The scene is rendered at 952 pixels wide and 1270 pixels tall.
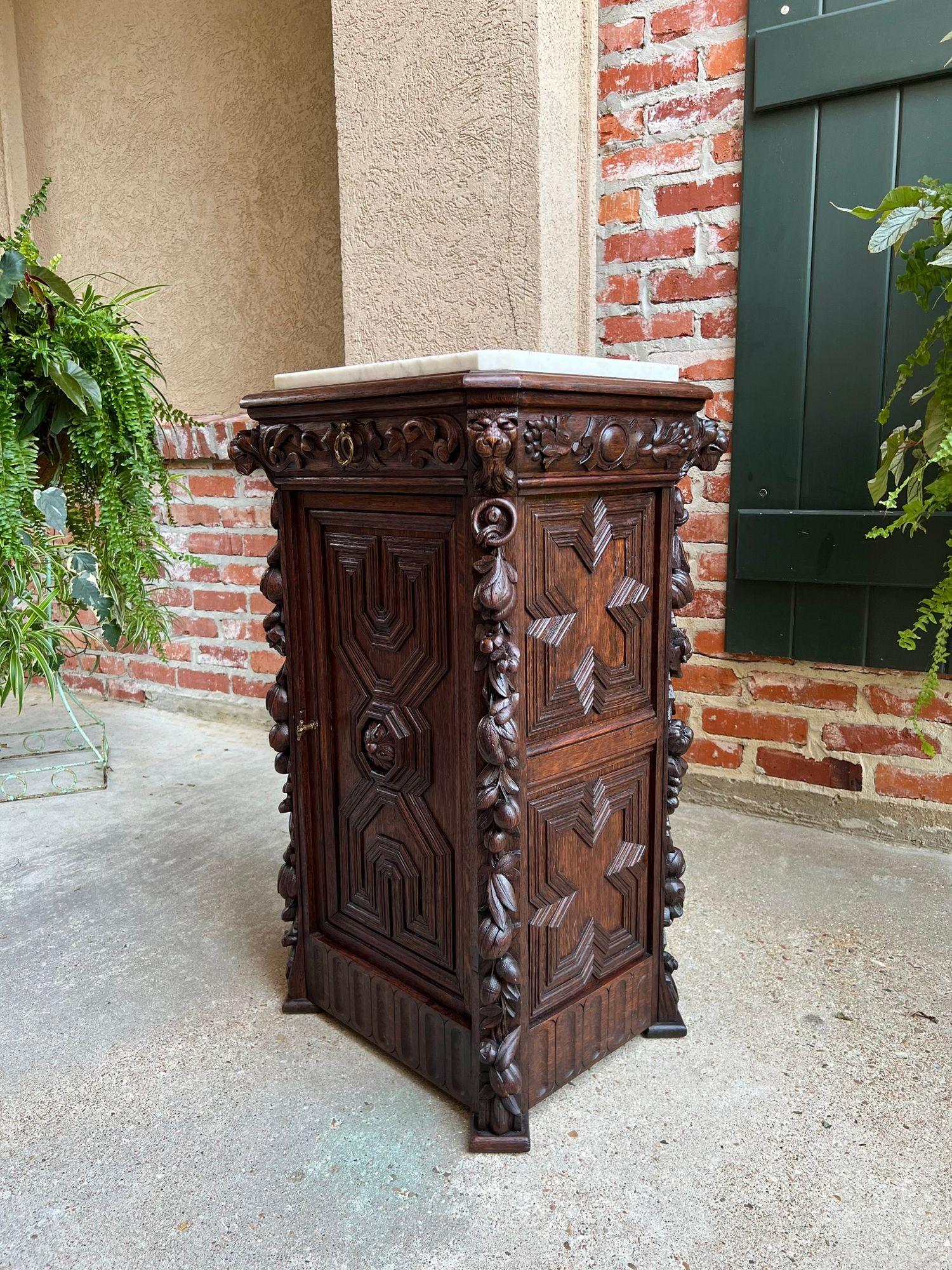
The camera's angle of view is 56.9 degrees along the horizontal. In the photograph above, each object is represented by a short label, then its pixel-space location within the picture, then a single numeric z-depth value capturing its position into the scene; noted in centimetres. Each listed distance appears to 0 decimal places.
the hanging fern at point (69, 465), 180
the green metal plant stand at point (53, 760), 239
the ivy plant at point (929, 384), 142
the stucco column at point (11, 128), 329
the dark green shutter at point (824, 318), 178
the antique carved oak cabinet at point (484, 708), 106
